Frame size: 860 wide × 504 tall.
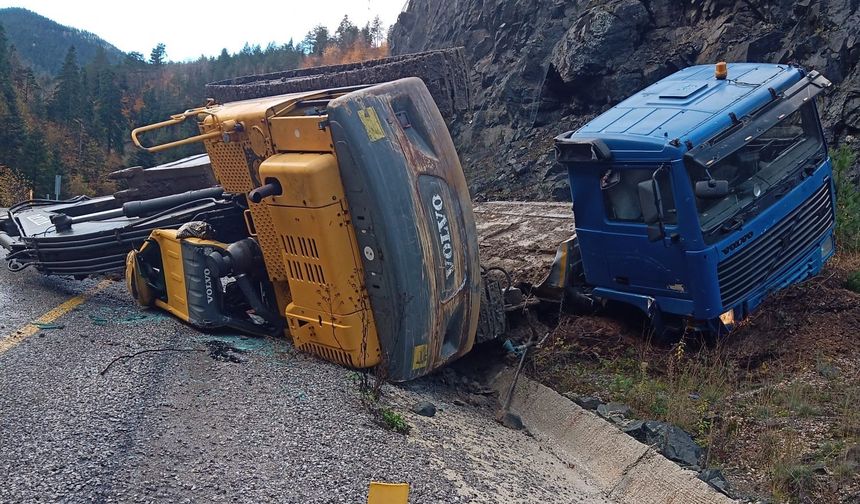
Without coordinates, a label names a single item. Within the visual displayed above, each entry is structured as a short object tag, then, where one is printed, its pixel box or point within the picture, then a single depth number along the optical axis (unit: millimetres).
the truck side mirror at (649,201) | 6145
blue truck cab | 6051
